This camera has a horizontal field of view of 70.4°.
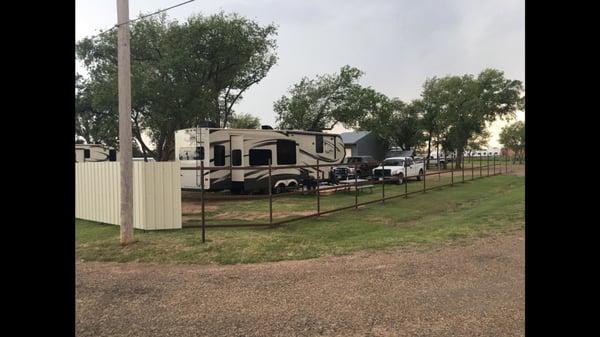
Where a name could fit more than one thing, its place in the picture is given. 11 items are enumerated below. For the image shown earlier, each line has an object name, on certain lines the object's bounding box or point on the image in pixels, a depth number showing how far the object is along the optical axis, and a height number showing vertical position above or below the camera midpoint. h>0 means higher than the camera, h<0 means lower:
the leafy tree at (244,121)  41.76 +4.71
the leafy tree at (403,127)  43.66 +3.99
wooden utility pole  7.93 +0.75
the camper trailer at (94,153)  21.59 +0.64
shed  49.84 +2.17
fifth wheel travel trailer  15.44 +0.36
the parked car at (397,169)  23.98 -0.27
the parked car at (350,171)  20.70 -0.37
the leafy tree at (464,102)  45.28 +6.85
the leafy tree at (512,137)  57.38 +4.03
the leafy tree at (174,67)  22.42 +5.62
